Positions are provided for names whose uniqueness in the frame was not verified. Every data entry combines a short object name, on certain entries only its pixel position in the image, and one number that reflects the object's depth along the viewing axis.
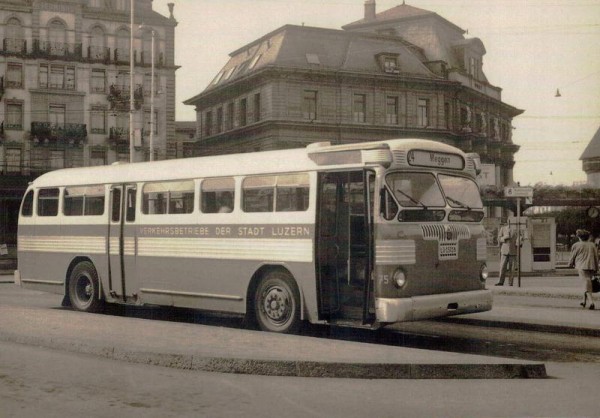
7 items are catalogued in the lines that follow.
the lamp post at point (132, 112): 40.16
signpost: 22.78
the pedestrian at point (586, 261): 18.14
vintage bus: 11.91
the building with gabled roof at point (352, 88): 57.88
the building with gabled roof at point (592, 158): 121.69
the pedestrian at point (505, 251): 24.53
